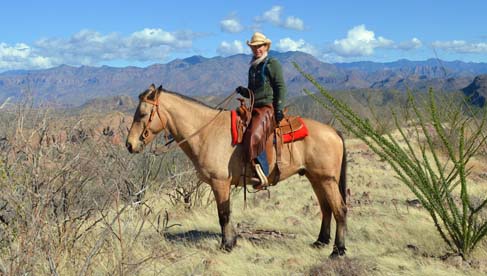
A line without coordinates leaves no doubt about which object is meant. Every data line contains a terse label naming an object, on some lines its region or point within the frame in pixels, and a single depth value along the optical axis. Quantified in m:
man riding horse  5.59
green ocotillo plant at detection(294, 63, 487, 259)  5.26
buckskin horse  5.72
